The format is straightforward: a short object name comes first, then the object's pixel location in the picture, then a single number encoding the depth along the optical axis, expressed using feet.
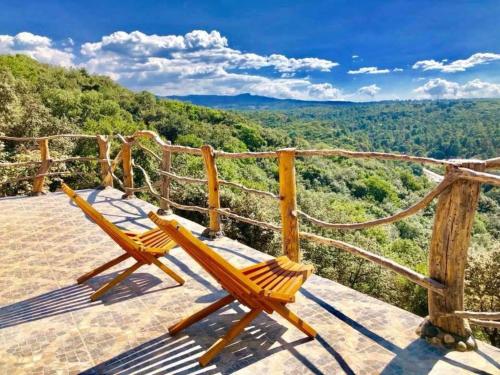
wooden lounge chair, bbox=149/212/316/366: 7.70
